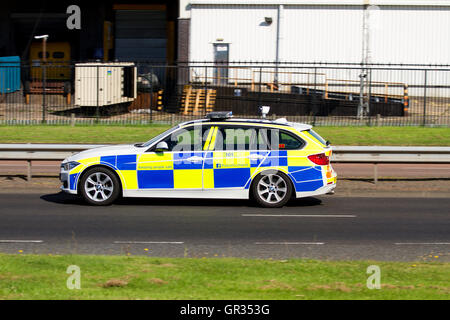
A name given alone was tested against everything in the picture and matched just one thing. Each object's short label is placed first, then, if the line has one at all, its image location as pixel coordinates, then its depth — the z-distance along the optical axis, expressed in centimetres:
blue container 3366
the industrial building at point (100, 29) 4212
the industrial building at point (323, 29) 3803
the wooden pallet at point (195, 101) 3181
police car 1275
